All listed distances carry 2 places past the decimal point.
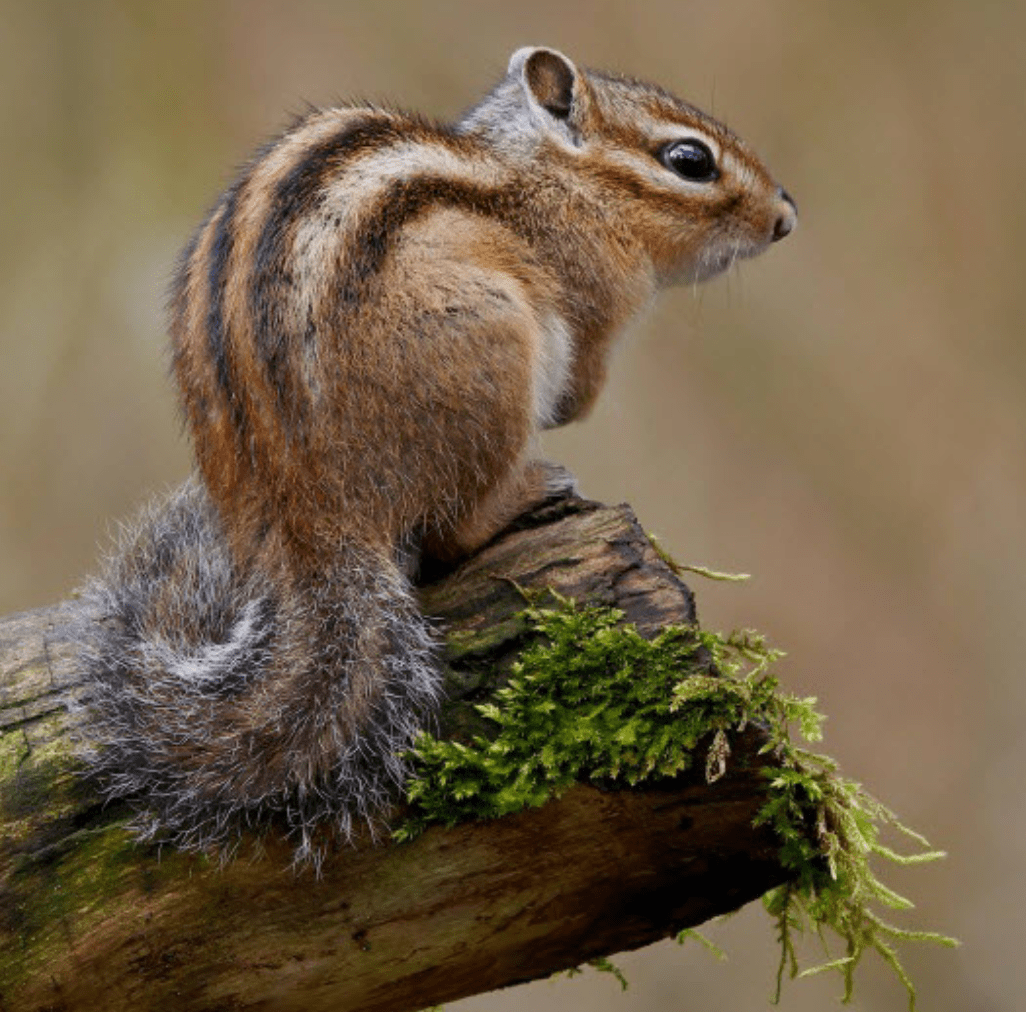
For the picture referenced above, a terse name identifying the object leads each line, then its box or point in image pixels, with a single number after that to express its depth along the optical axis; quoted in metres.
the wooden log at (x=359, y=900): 5.39
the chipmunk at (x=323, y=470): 5.52
